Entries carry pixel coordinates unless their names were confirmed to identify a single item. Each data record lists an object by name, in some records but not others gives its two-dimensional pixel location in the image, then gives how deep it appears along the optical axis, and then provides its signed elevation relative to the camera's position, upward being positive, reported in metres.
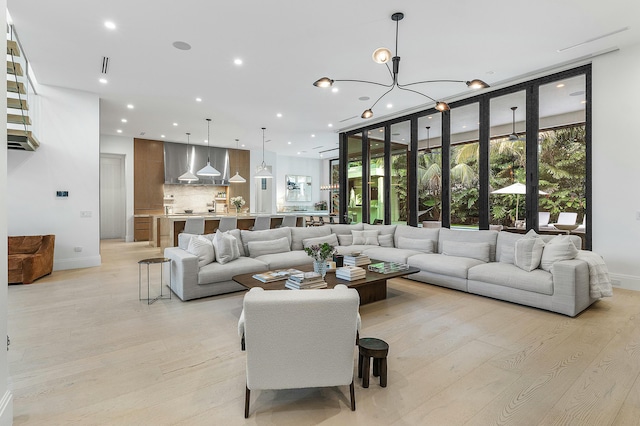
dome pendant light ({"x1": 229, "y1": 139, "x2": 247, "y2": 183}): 9.75 +0.95
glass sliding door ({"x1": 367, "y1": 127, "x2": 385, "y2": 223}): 8.29 +0.93
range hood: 10.48 +1.66
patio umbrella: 5.54 +0.37
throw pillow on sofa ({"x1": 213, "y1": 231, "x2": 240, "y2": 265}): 4.41 -0.51
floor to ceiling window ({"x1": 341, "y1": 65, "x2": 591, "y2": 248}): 5.30 +1.01
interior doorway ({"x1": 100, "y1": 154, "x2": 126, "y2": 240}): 10.01 +0.41
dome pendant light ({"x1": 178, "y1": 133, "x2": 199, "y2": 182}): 9.12 +0.94
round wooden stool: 2.14 -0.98
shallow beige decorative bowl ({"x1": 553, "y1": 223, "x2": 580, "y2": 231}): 5.37 -0.28
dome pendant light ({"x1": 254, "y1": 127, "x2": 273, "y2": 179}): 9.26 +1.06
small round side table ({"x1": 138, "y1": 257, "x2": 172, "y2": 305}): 4.06 -1.11
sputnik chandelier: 3.27 +1.57
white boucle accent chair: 1.72 -0.71
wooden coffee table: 3.45 -0.80
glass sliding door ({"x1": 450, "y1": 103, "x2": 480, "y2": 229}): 6.38 +0.87
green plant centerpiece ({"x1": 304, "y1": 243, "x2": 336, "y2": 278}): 3.63 -0.51
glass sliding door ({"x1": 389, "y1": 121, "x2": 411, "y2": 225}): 7.55 +0.91
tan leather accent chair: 4.79 -0.74
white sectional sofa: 3.63 -0.73
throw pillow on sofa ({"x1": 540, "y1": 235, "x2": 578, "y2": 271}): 3.77 -0.48
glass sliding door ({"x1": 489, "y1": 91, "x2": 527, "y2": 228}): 5.75 +0.93
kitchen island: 7.72 -0.39
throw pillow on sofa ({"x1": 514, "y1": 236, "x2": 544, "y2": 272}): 3.98 -0.53
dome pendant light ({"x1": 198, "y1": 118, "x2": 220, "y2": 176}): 8.93 +1.08
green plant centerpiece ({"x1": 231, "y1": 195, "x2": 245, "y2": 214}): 10.05 +0.26
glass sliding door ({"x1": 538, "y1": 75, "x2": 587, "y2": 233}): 5.19 +0.99
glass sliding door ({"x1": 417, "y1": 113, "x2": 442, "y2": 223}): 6.96 +0.92
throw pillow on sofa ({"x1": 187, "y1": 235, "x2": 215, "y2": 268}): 4.20 -0.53
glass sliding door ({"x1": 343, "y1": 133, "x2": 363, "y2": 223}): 8.88 +0.96
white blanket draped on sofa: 3.67 -0.81
